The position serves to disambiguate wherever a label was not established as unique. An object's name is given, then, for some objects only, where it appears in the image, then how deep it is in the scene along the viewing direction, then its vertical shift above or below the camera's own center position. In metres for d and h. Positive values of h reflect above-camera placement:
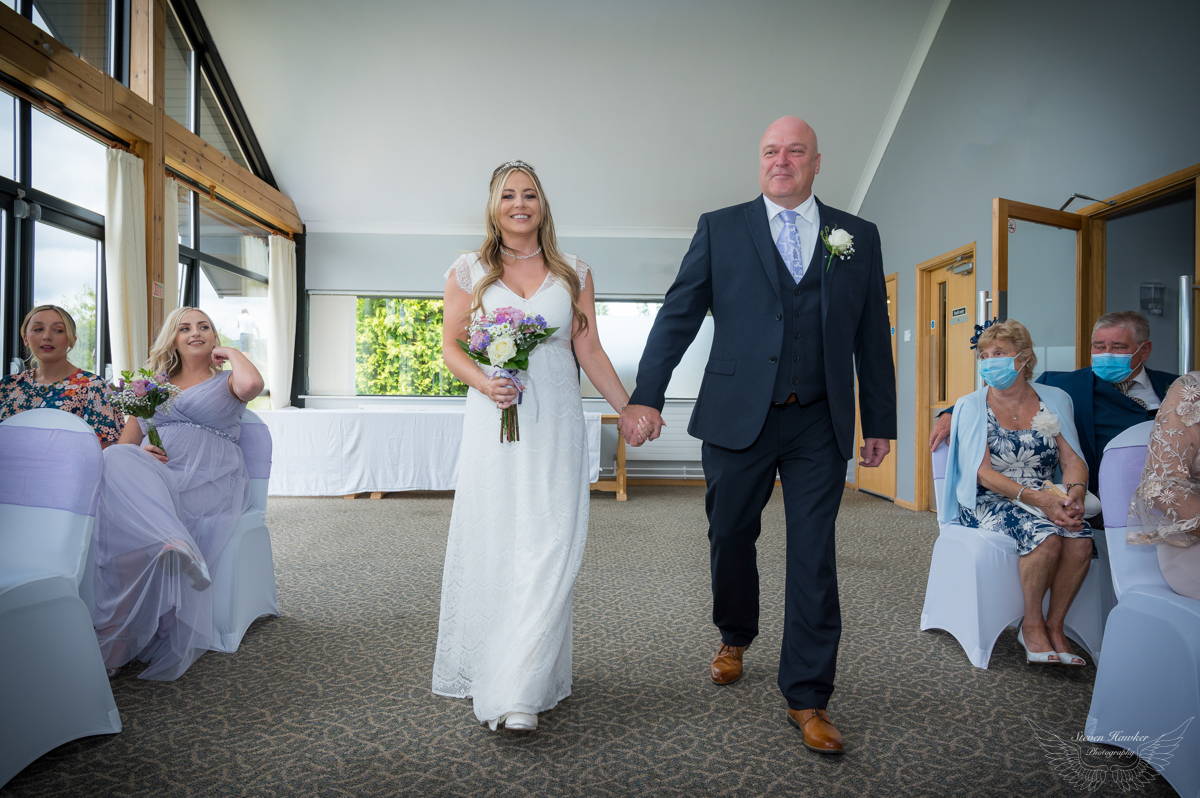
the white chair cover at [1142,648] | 1.60 -0.60
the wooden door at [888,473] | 6.52 -0.72
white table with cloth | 6.48 -0.50
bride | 1.90 -0.27
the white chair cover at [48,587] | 1.68 -0.47
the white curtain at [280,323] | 7.53 +0.76
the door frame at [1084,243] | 3.86 +0.87
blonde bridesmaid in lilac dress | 2.29 -0.45
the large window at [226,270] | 6.36 +1.19
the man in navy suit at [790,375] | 1.85 +0.06
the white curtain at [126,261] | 4.89 +0.92
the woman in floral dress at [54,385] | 2.94 +0.03
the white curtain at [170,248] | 5.43 +1.11
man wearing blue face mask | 2.74 +0.04
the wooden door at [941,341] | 5.50 +0.46
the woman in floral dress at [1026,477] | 2.46 -0.29
